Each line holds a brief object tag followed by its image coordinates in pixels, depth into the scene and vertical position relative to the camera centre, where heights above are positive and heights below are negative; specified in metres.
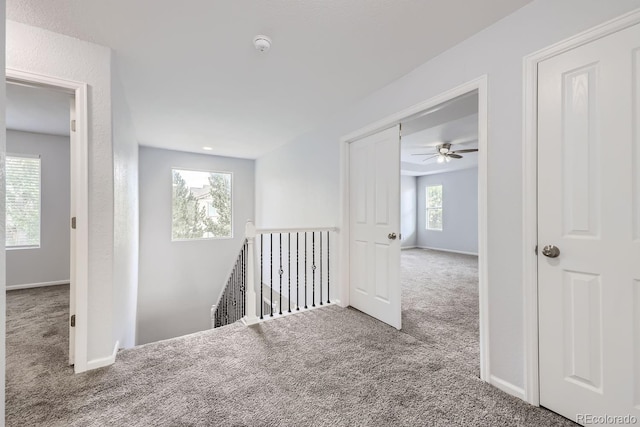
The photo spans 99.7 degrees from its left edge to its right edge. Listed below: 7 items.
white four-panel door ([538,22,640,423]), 1.26 -0.06
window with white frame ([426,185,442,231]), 8.66 +0.24
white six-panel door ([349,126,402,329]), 2.59 -0.11
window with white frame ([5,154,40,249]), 3.95 +0.20
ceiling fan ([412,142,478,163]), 4.98 +1.20
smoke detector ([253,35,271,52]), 1.87 +1.21
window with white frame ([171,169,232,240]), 5.44 +0.21
